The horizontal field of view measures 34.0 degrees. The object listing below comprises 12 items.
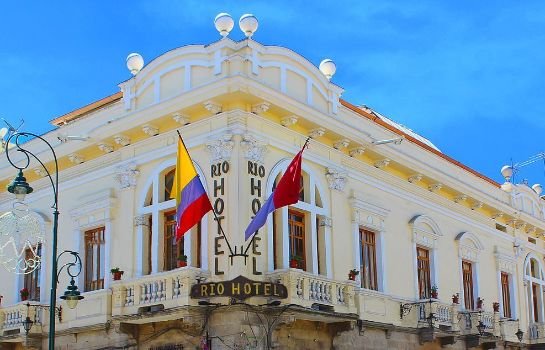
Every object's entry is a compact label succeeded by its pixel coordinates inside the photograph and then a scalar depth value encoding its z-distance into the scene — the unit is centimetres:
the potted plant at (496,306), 2889
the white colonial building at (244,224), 1998
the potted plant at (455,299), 2674
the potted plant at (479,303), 2828
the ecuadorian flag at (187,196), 1908
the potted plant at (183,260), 2028
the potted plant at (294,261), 2025
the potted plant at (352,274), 2228
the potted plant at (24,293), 2372
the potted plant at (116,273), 2158
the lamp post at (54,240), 1659
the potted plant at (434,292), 2578
